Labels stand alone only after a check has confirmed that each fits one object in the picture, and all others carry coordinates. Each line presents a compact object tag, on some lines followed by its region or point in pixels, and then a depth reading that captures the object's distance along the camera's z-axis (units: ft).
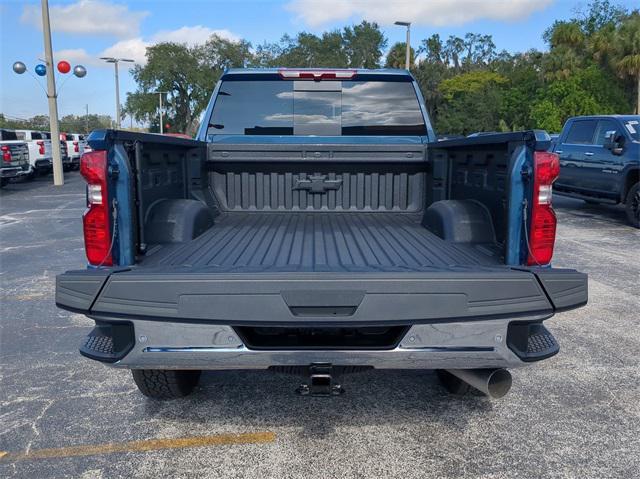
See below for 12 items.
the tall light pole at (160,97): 187.17
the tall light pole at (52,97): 64.13
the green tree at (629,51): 108.47
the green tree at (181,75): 191.40
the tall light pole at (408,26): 87.56
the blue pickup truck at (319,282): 8.40
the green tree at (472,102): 187.62
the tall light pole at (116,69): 130.82
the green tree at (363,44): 246.47
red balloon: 65.46
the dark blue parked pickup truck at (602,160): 34.04
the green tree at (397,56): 181.96
